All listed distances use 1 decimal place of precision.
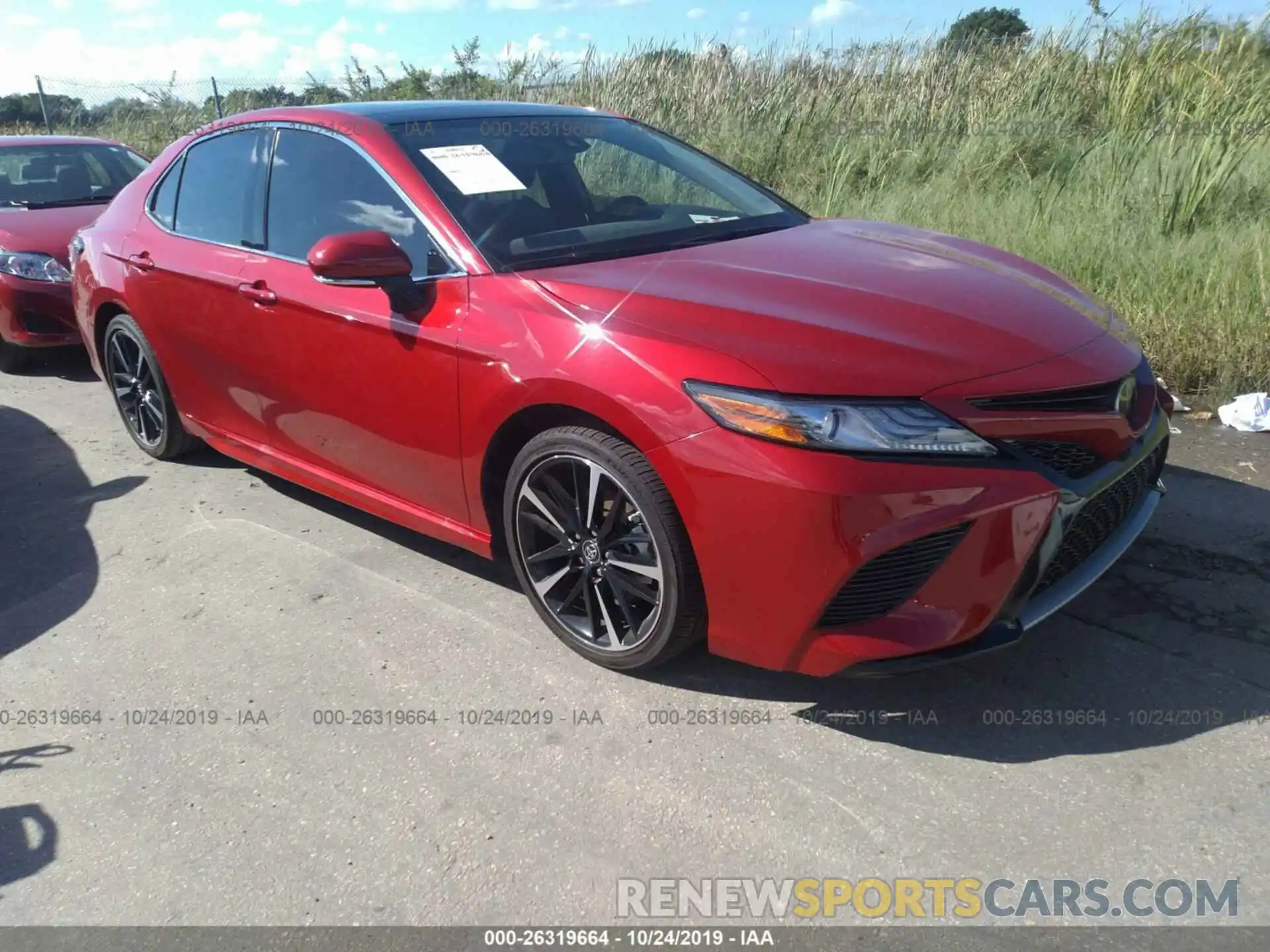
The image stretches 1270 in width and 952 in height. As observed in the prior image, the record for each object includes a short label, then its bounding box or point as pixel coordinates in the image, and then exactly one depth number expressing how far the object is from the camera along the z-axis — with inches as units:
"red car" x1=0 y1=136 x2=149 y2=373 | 266.8
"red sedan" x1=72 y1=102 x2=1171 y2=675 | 99.3
